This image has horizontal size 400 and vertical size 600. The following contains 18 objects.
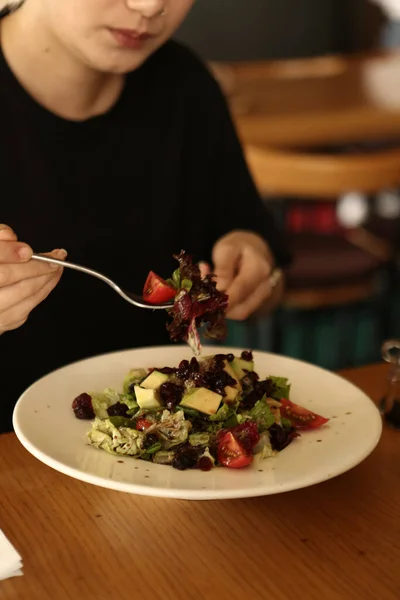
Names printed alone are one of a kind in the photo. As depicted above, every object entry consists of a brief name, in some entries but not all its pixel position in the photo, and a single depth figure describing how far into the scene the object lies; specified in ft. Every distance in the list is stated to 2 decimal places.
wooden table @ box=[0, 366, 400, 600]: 2.92
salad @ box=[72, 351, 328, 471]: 3.52
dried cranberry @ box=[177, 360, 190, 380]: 3.92
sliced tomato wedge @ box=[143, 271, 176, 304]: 4.21
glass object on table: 4.25
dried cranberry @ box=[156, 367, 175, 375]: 3.96
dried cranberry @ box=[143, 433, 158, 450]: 3.59
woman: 4.97
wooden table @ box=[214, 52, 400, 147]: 11.30
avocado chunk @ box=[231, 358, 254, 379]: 4.13
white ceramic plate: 3.19
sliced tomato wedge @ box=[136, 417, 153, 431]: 3.73
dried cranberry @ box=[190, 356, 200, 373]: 3.92
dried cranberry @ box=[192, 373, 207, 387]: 3.86
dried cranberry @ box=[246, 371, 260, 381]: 4.06
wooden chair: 8.87
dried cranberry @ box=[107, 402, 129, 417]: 3.85
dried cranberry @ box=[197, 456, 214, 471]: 3.43
